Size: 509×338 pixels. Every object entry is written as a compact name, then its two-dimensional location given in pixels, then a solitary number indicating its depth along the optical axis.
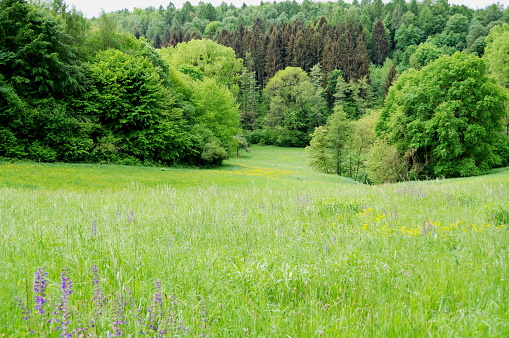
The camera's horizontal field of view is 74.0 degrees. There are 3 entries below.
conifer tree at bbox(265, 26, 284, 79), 102.81
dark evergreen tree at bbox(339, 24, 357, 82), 94.62
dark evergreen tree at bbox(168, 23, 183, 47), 111.67
